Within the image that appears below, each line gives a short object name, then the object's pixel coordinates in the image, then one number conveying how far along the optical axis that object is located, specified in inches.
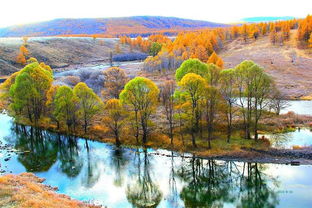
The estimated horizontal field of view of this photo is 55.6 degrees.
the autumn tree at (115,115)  1999.3
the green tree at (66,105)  2191.2
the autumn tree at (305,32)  5418.3
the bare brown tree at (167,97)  1985.7
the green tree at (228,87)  1943.0
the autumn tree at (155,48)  7126.0
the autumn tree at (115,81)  2950.3
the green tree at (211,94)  1845.5
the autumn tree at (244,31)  6441.4
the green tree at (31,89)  2347.4
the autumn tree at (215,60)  3901.1
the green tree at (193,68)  2015.3
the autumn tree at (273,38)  5763.3
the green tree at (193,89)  1811.1
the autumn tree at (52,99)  2349.9
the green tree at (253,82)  1914.4
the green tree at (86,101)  2190.6
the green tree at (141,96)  1940.2
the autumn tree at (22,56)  6048.2
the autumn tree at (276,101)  2359.7
